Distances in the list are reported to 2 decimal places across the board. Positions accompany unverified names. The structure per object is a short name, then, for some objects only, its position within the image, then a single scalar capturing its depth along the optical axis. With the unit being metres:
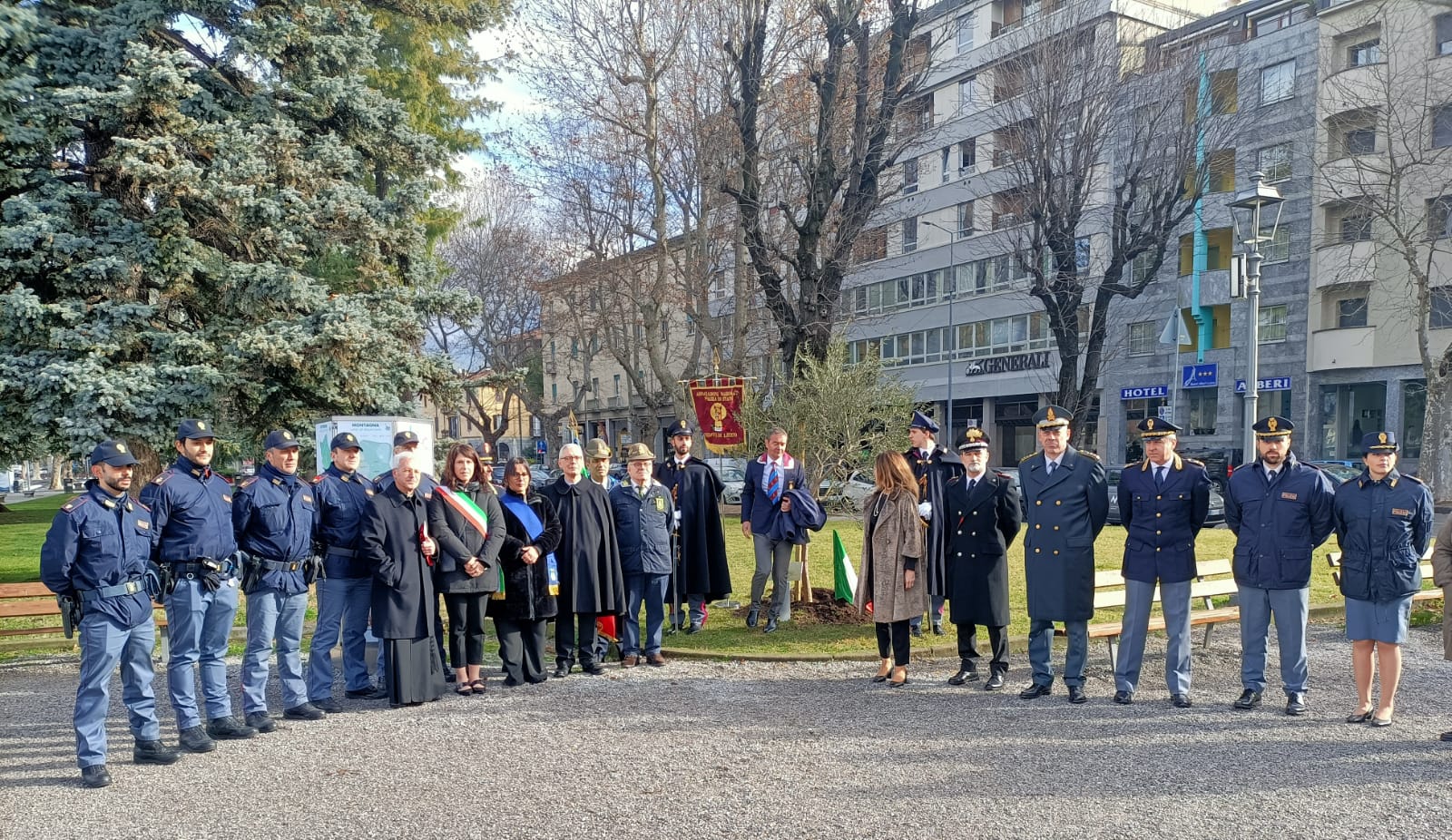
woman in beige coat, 7.64
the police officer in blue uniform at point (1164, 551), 7.05
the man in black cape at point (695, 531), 9.56
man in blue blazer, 9.58
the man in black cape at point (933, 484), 8.34
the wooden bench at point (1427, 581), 9.85
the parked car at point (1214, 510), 20.50
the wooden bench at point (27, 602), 8.41
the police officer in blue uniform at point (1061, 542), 7.25
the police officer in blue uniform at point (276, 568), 6.73
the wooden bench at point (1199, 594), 7.98
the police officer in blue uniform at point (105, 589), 5.68
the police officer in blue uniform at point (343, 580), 7.29
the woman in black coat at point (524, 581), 7.91
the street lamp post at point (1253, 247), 13.35
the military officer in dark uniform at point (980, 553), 7.69
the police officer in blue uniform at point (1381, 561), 6.39
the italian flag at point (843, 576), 10.12
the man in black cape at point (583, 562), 8.22
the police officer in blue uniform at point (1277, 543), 6.78
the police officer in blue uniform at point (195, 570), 6.25
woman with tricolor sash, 7.52
